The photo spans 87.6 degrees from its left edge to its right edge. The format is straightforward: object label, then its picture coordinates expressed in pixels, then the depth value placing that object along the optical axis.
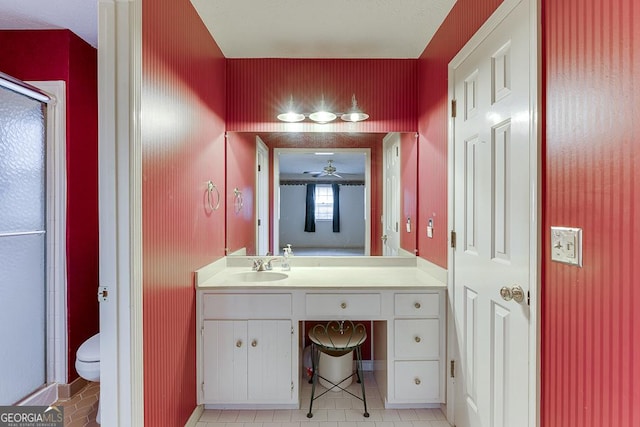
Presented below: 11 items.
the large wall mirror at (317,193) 2.56
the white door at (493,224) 1.22
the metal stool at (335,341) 1.98
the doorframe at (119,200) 1.30
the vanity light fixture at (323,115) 2.42
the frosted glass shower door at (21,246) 1.91
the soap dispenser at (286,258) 2.50
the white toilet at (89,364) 1.77
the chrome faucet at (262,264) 2.42
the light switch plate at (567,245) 0.97
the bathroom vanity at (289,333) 1.95
